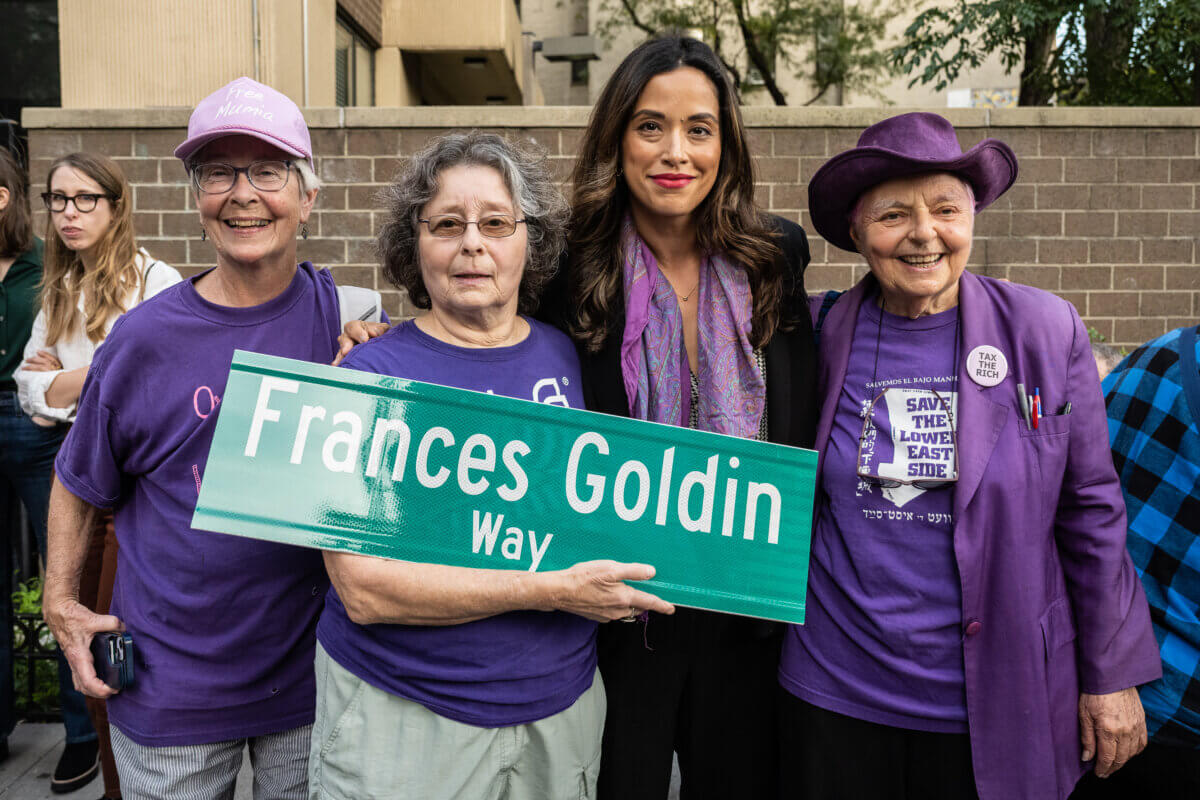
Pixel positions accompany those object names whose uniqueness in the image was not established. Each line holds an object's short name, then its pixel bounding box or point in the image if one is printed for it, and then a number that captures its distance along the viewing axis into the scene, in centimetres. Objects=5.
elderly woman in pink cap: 206
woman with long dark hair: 223
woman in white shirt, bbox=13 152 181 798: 341
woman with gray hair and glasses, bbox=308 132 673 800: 183
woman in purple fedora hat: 201
